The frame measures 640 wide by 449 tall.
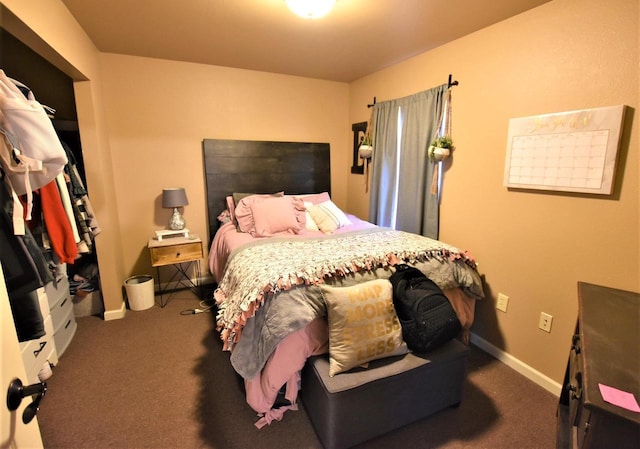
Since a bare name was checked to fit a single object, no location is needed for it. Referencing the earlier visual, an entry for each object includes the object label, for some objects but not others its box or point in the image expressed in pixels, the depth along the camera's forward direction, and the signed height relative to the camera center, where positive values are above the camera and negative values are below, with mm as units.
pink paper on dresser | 805 -615
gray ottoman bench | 1451 -1115
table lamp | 2969 -299
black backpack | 1590 -764
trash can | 2854 -1136
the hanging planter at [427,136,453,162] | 2443 +169
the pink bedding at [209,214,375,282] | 2529 -584
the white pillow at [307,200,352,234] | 2922 -464
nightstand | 2797 -741
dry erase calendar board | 1596 +105
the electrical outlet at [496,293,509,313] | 2188 -951
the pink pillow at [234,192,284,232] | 2859 -395
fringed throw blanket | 1597 -549
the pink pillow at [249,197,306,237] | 2713 -429
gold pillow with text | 1519 -789
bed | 1555 -614
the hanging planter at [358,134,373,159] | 3395 +236
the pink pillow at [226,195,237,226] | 3115 -389
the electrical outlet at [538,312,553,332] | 1934 -964
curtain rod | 2402 +676
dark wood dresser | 824 -612
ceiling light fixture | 1705 +918
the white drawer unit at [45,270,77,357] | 2107 -1038
